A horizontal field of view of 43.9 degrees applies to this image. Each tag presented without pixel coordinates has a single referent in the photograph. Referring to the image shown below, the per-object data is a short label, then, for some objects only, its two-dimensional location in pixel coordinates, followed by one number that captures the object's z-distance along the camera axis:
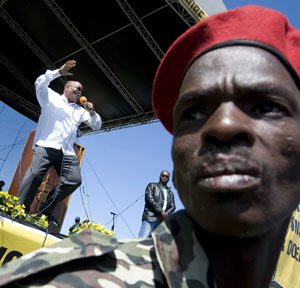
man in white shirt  3.31
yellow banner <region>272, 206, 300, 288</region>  2.58
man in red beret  0.65
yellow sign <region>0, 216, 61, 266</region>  2.20
